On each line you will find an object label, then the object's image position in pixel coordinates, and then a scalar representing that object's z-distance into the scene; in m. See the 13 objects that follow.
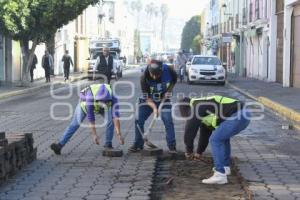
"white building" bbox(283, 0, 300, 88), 27.36
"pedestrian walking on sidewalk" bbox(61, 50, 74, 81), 35.66
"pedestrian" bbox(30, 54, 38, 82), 34.03
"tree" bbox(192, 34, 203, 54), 91.11
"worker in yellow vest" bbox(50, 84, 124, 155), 9.29
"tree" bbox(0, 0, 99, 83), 27.83
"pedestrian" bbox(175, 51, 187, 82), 33.09
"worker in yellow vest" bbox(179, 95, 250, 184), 7.34
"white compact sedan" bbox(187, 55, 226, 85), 31.95
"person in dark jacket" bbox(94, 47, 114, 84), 16.36
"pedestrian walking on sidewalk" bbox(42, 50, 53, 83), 34.19
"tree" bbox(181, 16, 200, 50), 114.06
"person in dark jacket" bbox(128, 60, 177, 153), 9.40
